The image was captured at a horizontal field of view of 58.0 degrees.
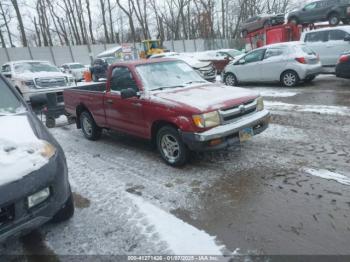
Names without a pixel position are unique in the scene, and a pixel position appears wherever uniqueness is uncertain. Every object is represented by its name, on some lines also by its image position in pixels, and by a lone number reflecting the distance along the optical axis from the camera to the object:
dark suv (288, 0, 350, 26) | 17.52
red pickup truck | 4.60
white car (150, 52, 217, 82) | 15.27
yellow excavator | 30.24
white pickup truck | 11.67
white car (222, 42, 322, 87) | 11.26
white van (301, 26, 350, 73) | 12.64
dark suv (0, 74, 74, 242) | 2.58
